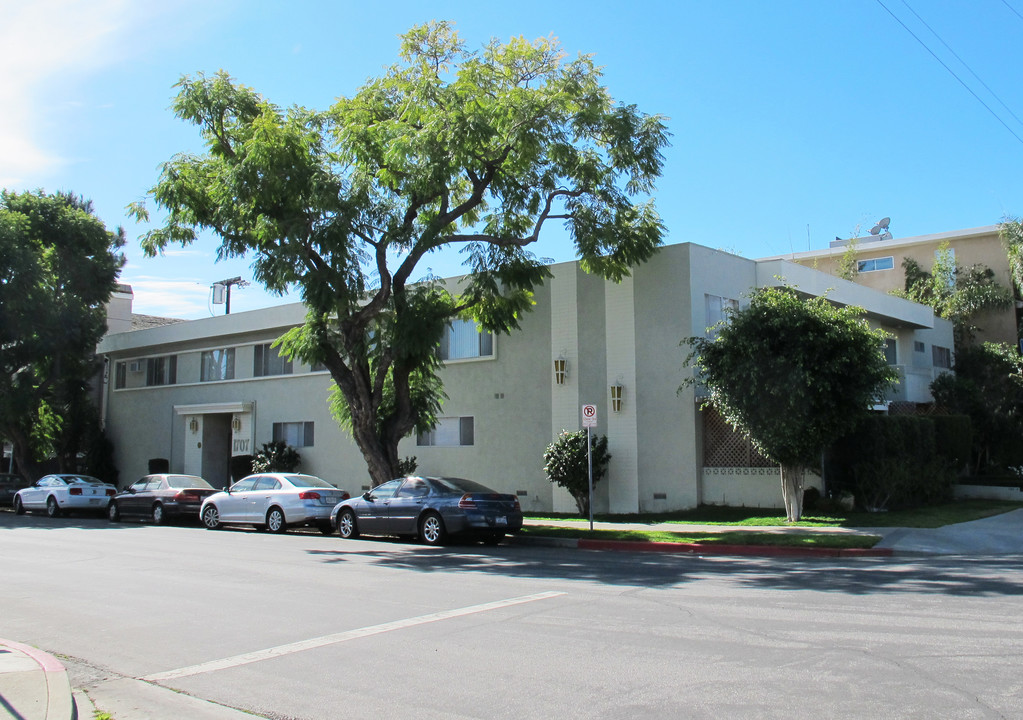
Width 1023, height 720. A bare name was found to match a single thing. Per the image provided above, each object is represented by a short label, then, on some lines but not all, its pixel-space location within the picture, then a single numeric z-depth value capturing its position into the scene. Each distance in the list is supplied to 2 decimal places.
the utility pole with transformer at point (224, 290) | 44.16
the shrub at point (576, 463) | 22.38
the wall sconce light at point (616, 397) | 22.77
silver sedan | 20.00
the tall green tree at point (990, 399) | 29.14
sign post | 17.72
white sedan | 27.56
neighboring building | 37.16
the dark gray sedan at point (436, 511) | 16.91
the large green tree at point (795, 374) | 18.06
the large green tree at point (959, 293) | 36.47
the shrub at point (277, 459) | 30.11
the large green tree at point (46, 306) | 31.53
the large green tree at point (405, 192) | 19.33
